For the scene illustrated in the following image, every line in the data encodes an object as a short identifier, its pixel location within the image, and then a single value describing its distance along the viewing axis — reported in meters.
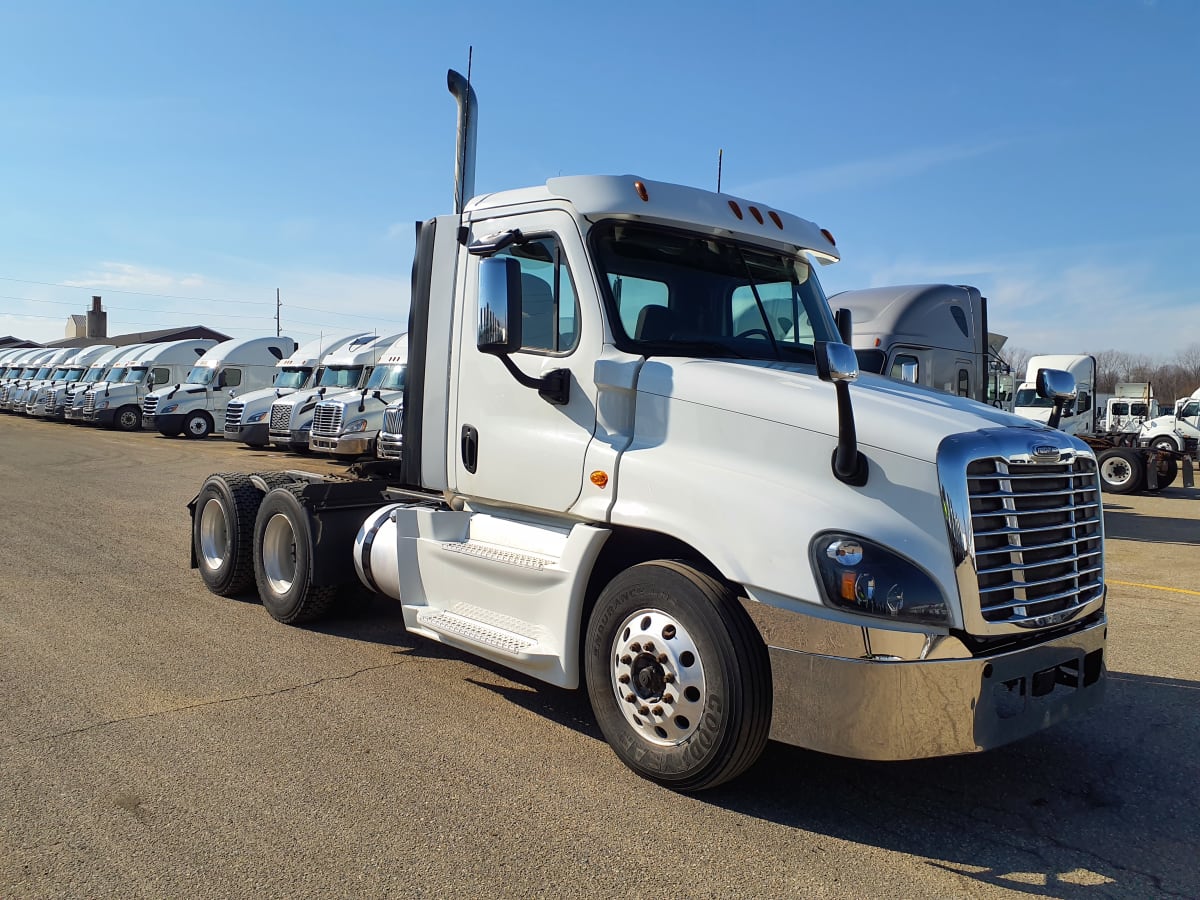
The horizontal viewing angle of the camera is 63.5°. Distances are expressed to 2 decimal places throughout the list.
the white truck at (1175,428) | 27.81
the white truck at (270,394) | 24.18
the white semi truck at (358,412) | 19.55
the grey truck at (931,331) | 13.86
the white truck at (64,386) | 37.53
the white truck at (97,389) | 34.31
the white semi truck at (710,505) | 3.57
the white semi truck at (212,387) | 29.91
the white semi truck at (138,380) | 34.03
